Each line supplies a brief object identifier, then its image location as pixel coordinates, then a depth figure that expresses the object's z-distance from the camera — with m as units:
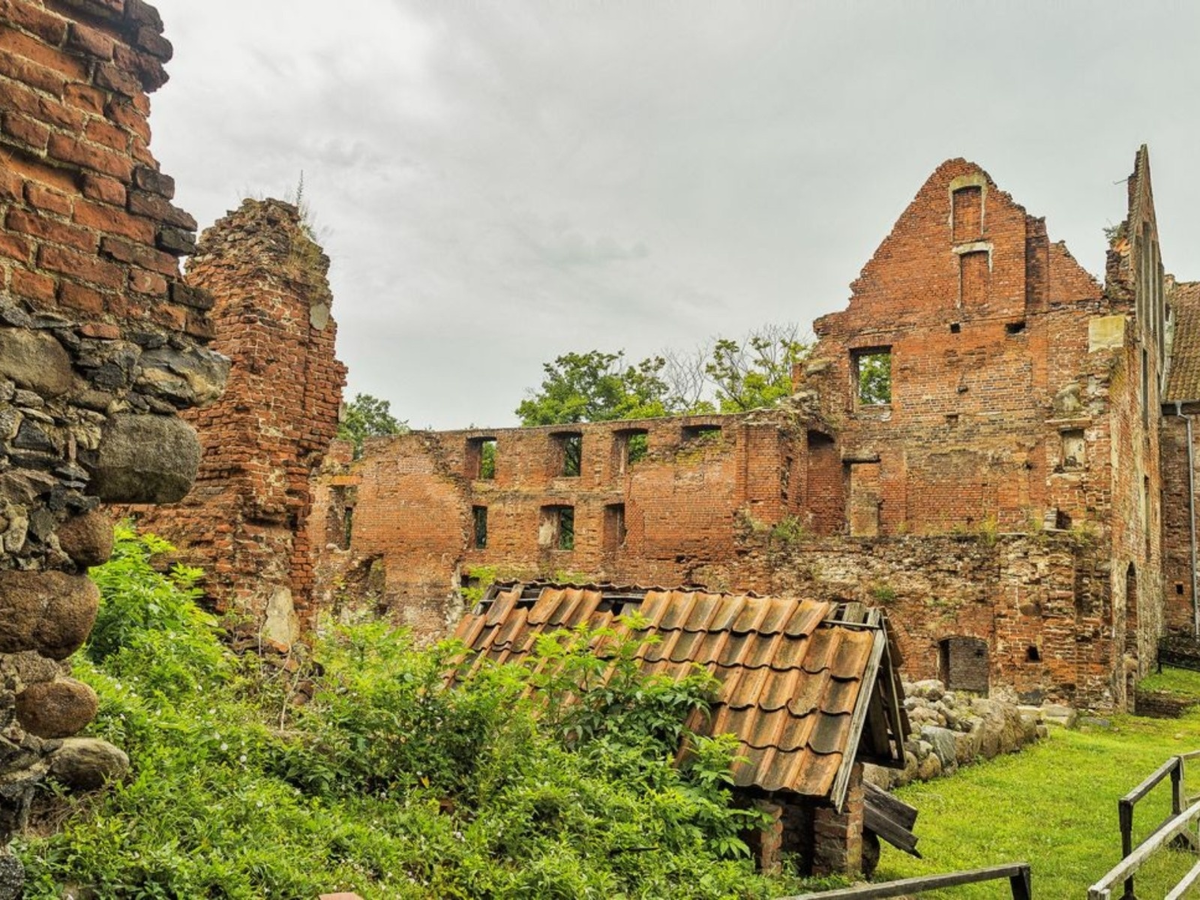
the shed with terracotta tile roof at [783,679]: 5.75
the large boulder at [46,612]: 3.12
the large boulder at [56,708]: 3.25
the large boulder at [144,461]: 3.43
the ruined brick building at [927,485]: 18.70
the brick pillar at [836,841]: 6.38
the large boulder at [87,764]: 3.45
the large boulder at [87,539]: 3.31
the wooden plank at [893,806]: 7.33
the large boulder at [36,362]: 3.14
